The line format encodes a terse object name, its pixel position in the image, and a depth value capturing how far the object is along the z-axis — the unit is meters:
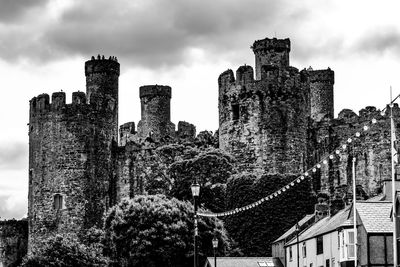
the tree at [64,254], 66.12
